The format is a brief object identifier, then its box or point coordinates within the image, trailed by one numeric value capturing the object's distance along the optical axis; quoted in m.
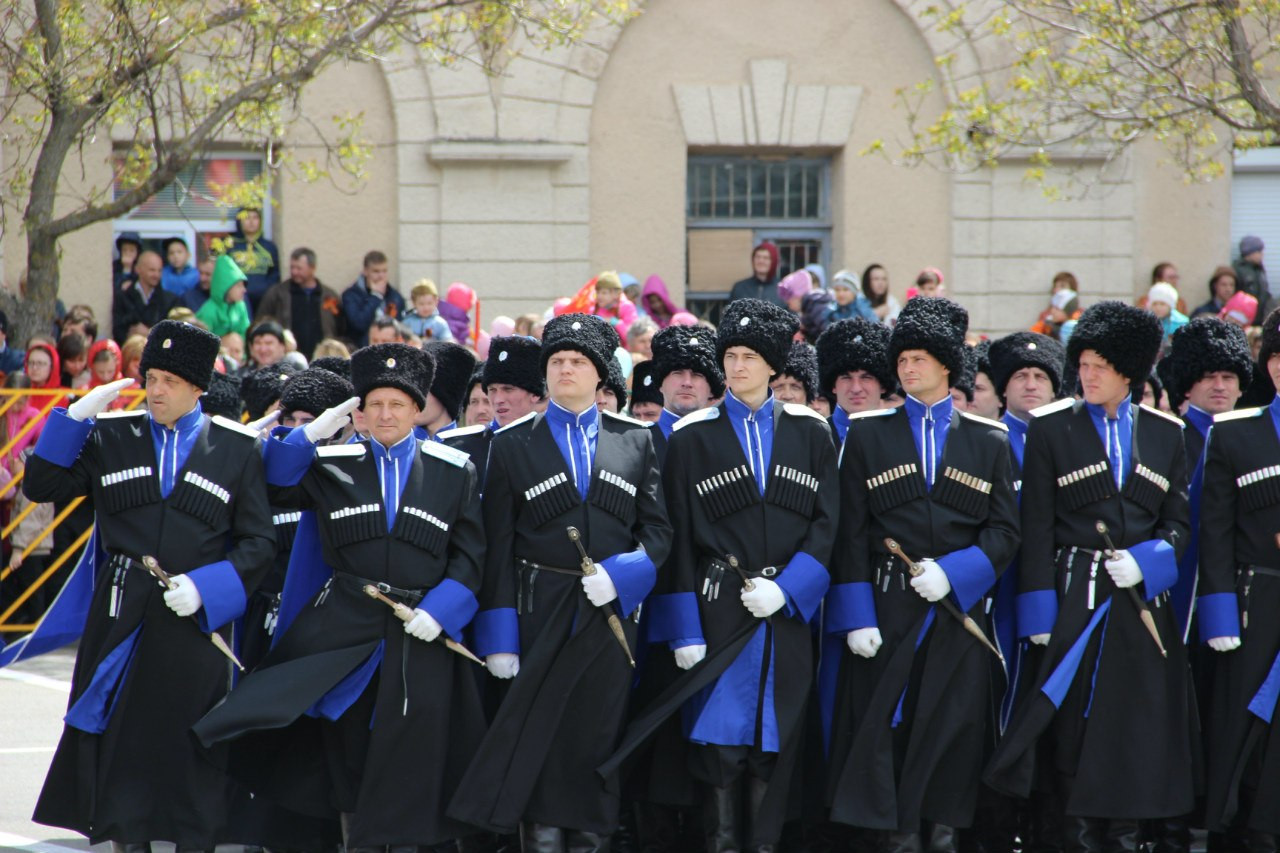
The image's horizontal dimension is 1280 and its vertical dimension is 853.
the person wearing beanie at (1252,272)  33.87
